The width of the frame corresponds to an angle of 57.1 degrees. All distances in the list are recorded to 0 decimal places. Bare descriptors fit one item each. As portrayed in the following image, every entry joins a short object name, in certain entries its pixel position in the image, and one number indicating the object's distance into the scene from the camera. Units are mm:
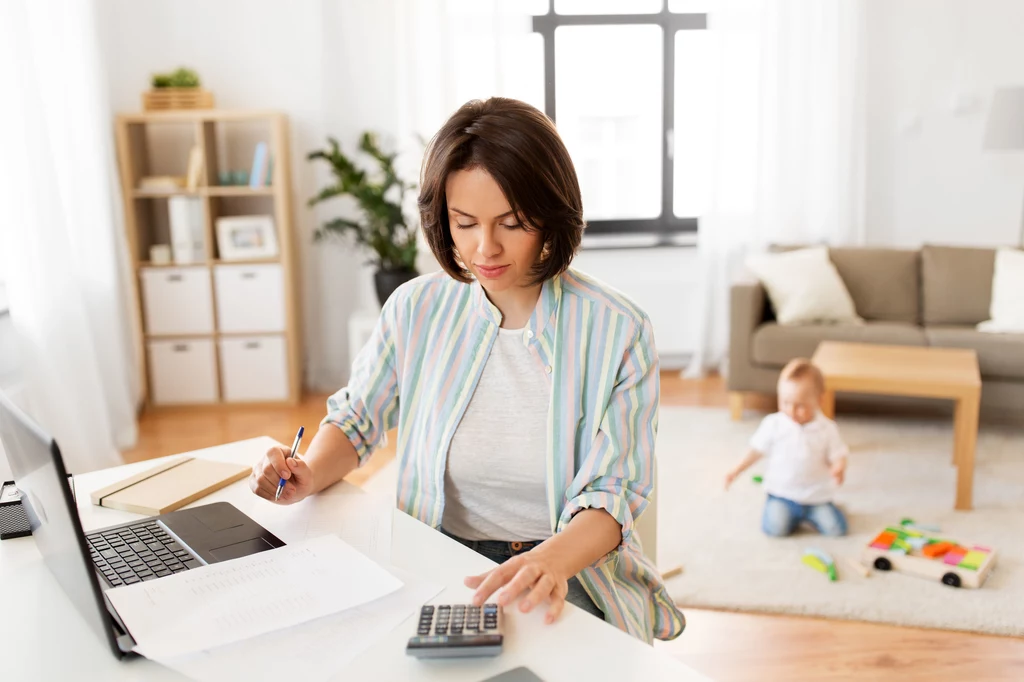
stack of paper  980
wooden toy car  2504
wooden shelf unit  4160
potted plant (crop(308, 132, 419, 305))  4062
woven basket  4227
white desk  928
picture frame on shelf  4305
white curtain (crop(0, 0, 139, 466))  2957
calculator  939
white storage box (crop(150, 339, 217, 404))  4301
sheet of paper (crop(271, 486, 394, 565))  1227
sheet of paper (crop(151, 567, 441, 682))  927
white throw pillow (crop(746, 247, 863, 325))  4113
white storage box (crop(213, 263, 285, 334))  4273
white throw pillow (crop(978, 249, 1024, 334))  3957
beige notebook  1360
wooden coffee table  3045
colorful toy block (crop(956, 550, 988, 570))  2537
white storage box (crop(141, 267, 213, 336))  4230
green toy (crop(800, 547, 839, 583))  2568
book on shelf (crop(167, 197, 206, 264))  4207
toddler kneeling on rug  2855
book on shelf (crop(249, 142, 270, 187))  4223
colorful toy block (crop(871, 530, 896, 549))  2689
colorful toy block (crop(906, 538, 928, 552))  2699
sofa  3824
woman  1245
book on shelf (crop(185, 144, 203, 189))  4176
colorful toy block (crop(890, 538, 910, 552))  2676
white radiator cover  4914
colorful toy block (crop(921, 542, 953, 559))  2627
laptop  892
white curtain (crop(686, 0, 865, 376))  4617
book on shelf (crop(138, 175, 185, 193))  4195
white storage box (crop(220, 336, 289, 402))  4344
